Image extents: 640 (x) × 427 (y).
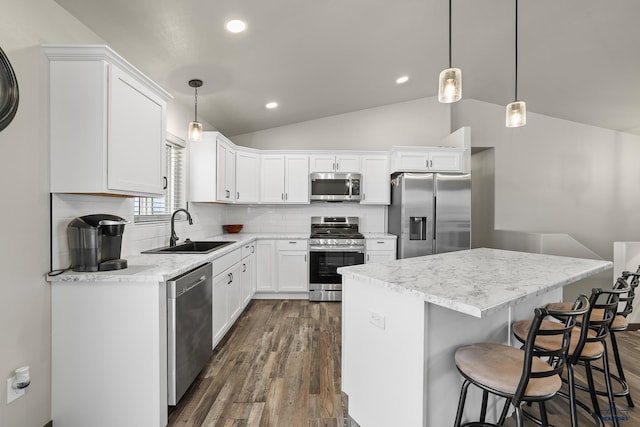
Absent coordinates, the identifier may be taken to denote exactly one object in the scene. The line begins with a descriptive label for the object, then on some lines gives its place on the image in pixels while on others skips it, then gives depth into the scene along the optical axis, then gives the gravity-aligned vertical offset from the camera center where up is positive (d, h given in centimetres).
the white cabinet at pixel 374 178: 443 +53
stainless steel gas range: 402 -69
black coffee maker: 165 -18
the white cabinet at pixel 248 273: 343 -80
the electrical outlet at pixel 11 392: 138 -90
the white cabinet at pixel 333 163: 440 +76
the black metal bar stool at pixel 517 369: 109 -68
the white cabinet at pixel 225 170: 349 +53
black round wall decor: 134 +57
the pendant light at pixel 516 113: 229 +80
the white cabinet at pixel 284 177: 440 +53
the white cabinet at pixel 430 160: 405 +75
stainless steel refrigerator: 393 +3
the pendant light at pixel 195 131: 261 +74
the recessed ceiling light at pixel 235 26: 207 +139
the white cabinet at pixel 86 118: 158 +53
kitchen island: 128 -60
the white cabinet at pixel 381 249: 409 -54
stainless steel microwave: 436 +39
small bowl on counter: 432 -26
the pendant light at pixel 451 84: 177 +81
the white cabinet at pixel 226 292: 251 -81
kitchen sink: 276 -37
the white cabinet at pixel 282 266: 407 -79
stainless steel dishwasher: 173 -80
